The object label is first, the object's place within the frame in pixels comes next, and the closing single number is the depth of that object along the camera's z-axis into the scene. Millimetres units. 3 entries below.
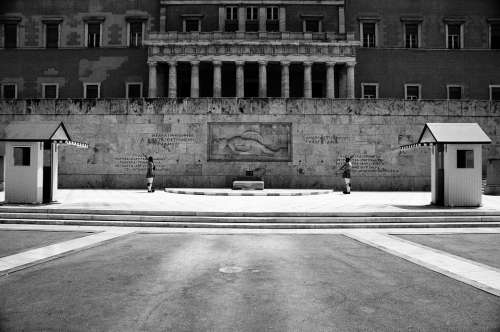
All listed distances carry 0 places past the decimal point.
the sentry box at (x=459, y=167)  14281
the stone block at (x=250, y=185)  20719
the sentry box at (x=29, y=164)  14637
